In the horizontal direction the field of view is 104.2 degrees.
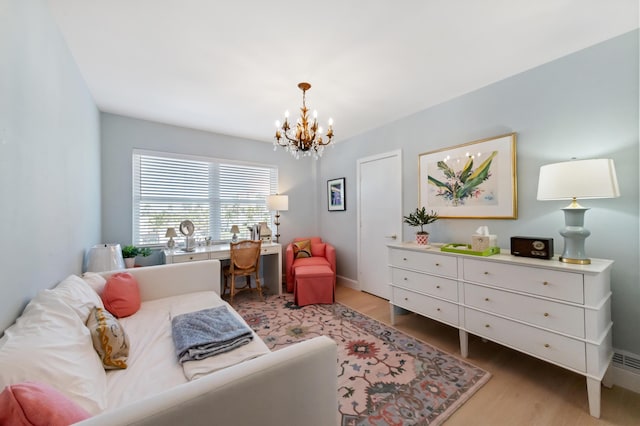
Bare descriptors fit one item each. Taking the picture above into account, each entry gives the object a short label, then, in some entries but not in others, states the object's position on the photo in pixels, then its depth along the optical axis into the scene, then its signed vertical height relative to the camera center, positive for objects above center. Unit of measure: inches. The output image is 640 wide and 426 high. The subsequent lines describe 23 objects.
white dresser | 59.4 -26.0
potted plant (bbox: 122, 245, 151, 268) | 112.7 -17.7
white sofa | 28.8 -23.0
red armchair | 142.5 -26.9
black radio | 69.1 -9.9
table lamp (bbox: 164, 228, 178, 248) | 126.6 -10.5
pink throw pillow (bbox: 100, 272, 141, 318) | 71.0 -23.5
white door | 129.5 -0.7
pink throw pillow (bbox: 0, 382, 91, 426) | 24.2 -19.6
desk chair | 126.7 -24.1
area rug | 60.5 -47.0
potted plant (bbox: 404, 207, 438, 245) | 101.4 -3.2
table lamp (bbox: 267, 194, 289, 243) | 150.6 +7.6
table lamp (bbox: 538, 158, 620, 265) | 60.6 +6.2
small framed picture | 159.9 +12.7
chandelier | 86.7 +28.0
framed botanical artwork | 88.7 +13.4
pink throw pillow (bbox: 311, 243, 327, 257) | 155.8 -21.9
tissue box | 80.0 -9.4
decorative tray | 78.6 -12.3
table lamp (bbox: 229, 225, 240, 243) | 145.3 -10.0
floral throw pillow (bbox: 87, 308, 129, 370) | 49.4 -25.5
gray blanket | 52.5 -27.9
